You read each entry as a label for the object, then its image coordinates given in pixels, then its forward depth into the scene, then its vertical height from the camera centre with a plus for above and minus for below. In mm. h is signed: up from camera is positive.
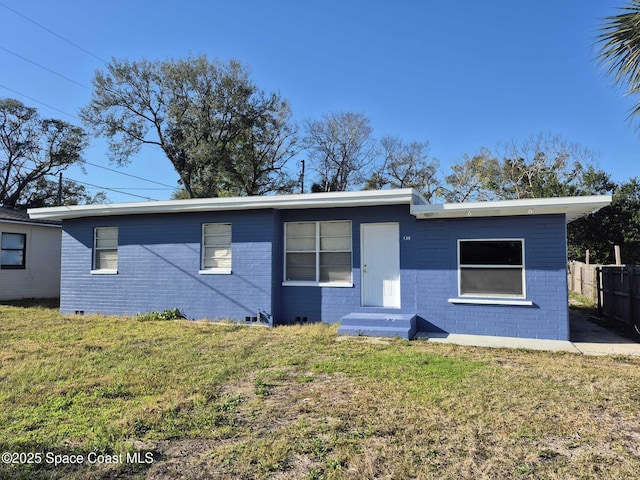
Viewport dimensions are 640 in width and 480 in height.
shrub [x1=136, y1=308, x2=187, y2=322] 10281 -1271
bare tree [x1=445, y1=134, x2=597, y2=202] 26406 +6689
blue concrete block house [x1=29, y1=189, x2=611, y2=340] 8141 +107
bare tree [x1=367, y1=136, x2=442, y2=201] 31766 +7500
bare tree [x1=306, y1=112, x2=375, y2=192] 31391 +8981
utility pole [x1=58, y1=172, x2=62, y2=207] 29123 +5161
